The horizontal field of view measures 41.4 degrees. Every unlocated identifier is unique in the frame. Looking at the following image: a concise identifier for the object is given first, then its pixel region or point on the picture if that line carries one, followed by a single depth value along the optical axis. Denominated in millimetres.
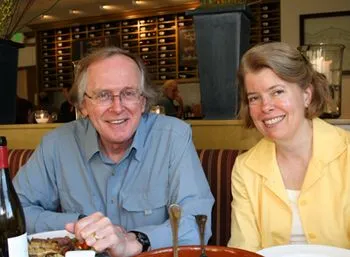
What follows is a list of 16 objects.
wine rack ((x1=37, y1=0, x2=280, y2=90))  6242
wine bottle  927
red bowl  812
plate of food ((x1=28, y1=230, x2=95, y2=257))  926
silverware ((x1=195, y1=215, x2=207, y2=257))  865
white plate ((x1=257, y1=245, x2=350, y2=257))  947
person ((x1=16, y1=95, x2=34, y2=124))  5047
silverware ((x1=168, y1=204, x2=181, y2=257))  806
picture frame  5270
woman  1382
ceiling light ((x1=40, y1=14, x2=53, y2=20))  7505
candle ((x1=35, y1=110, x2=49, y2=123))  2518
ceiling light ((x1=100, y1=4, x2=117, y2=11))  6808
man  1396
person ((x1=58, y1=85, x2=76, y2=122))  5098
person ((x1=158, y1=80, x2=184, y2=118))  5285
